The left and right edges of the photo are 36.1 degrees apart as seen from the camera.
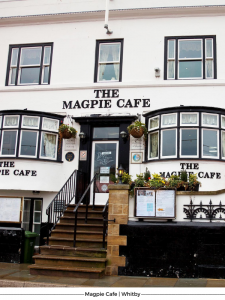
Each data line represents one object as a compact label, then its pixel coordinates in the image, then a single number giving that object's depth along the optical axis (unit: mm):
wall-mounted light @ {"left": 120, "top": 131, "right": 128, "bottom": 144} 11641
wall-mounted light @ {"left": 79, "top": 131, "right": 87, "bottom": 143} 11953
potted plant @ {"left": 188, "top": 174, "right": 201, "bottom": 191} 9133
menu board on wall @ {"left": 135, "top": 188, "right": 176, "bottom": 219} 8609
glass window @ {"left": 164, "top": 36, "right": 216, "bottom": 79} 12039
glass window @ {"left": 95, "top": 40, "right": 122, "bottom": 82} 12633
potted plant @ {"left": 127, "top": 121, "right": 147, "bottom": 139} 11203
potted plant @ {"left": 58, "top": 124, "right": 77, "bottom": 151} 11781
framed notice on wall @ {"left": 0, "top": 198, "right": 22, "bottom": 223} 11102
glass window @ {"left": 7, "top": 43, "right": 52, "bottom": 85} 13109
